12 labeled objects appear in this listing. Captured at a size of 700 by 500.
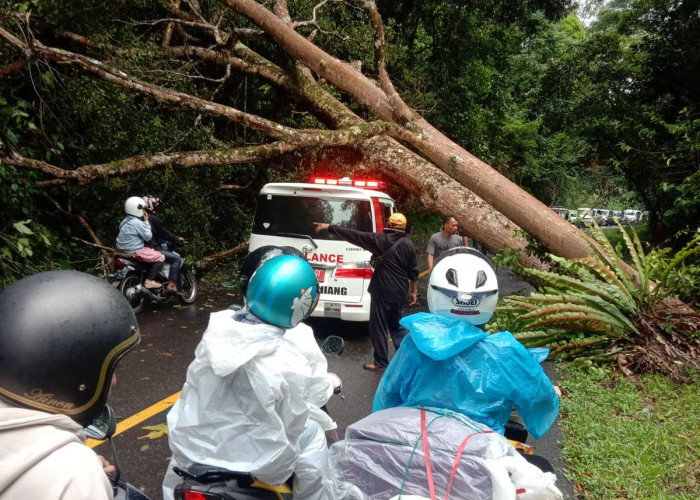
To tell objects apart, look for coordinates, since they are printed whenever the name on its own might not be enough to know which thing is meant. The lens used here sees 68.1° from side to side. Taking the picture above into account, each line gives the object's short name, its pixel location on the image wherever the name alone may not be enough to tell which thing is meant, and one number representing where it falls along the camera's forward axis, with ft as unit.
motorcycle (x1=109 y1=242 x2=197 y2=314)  24.33
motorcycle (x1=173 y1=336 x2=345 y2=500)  6.61
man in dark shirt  19.17
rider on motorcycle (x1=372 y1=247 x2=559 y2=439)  7.16
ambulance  21.86
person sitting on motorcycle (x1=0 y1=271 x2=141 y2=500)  3.43
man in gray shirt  27.35
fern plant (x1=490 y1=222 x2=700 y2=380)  18.56
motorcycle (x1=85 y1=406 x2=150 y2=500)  5.55
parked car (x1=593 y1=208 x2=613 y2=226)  114.11
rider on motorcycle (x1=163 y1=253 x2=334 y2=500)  6.48
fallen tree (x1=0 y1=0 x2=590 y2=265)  24.59
